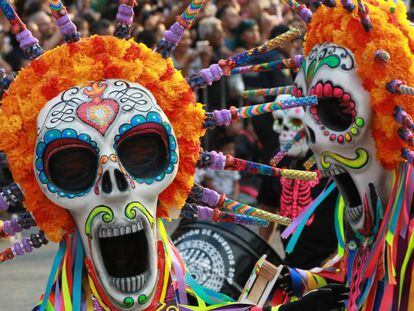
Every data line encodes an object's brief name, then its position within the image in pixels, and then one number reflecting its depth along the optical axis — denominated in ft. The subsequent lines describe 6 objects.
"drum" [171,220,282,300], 34.40
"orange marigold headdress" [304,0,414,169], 29.40
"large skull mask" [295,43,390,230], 29.78
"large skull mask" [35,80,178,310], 25.09
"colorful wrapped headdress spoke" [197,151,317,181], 27.20
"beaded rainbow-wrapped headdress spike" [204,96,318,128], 26.55
